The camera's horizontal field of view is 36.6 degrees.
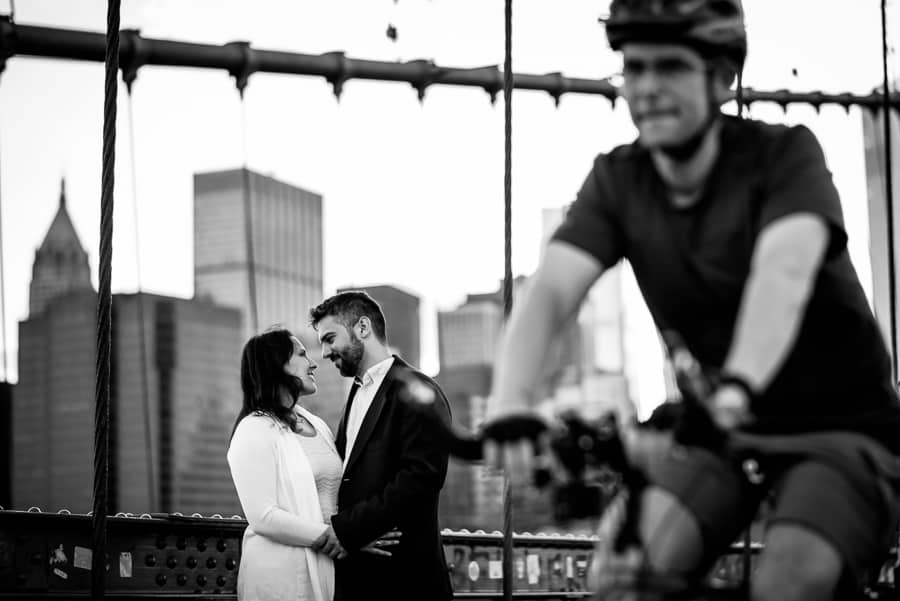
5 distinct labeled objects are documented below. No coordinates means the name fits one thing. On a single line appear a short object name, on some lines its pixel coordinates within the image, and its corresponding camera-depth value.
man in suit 4.27
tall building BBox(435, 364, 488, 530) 52.78
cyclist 1.63
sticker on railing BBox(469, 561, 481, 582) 6.56
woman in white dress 4.25
